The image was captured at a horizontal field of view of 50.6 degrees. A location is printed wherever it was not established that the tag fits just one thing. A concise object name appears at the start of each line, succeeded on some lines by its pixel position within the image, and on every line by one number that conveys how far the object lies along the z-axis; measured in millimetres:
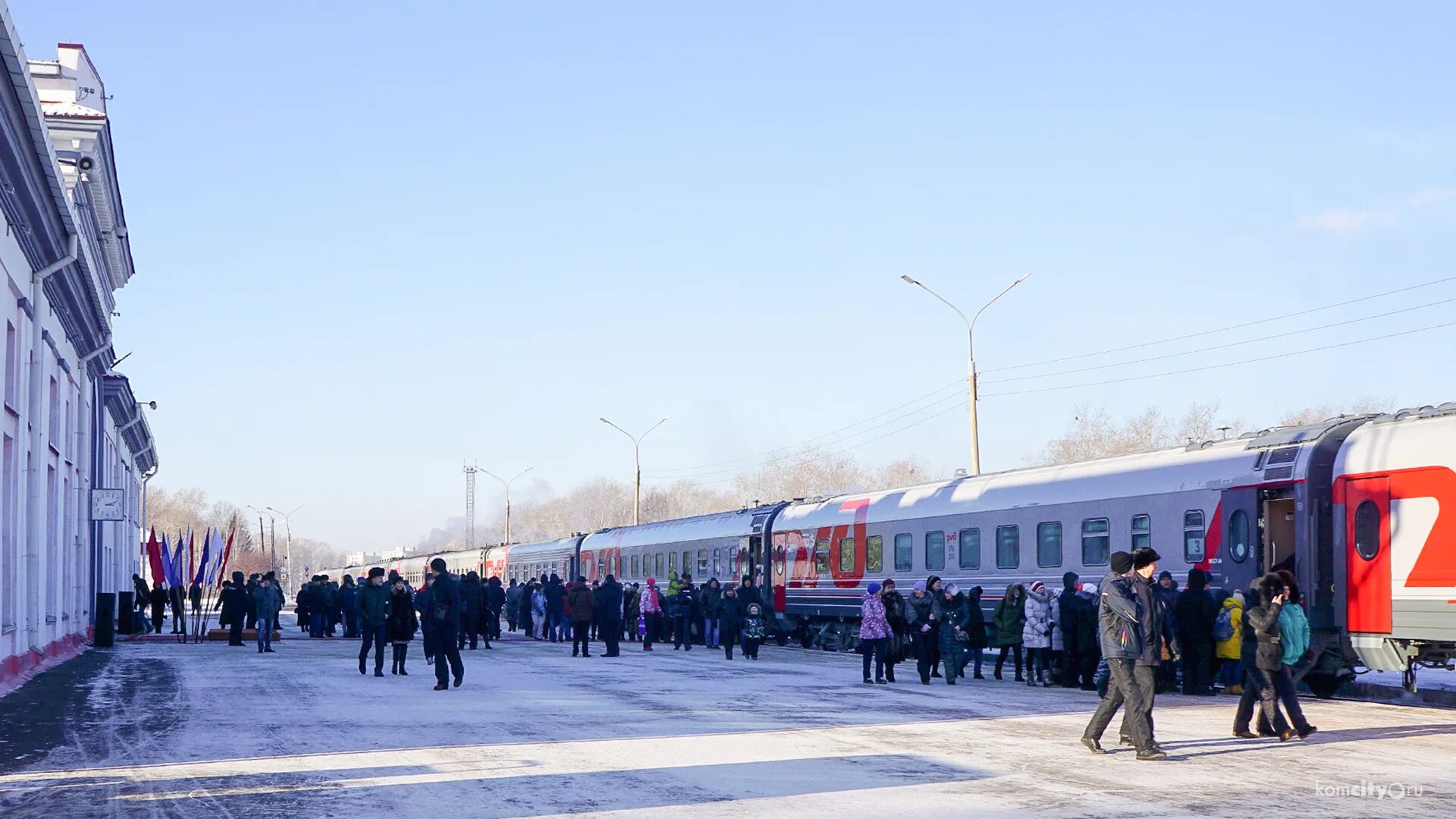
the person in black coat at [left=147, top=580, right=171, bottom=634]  43994
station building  21172
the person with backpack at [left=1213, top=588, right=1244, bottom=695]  16766
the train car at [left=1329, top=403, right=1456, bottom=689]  17047
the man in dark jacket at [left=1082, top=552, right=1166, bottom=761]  12305
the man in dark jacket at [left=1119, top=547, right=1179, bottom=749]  12398
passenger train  17391
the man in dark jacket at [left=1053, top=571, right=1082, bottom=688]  19922
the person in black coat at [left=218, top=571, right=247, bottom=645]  32406
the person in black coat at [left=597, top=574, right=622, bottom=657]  27516
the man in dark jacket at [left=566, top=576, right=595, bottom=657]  27828
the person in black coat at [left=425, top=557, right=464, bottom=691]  19406
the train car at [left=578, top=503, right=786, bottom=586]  38625
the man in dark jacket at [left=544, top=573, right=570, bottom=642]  33594
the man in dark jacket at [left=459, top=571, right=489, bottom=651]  29719
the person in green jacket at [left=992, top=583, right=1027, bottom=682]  21250
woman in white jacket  20297
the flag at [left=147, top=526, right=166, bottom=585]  39656
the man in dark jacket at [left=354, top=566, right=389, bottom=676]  22144
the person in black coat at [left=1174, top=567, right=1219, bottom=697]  17891
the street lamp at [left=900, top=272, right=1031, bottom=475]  34750
